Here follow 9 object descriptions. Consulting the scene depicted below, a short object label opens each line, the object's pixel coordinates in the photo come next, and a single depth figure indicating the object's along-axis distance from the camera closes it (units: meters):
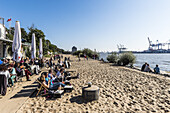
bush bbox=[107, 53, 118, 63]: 24.09
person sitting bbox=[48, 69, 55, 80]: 5.79
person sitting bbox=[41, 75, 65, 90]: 5.04
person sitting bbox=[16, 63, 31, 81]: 6.81
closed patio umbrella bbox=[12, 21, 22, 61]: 6.35
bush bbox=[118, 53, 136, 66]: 19.81
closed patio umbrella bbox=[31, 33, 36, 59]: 9.91
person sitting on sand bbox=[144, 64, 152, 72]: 13.22
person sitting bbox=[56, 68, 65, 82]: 6.42
